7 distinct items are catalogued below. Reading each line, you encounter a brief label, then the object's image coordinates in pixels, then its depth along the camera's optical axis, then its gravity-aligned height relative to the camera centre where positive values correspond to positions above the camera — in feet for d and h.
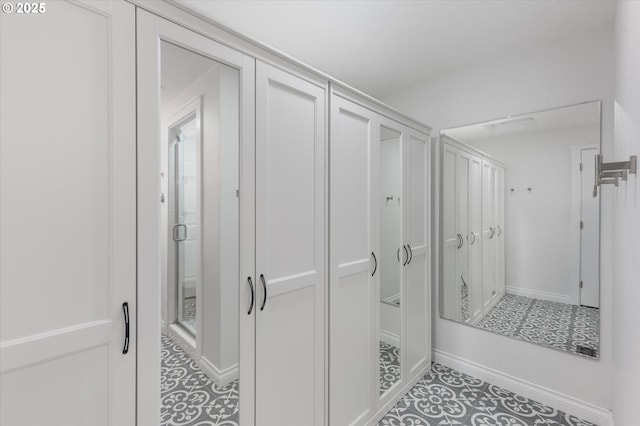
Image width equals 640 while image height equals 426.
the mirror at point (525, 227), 7.00 -0.42
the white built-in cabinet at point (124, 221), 2.60 -0.11
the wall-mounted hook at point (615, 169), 2.86 +0.48
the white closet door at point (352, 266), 5.59 -1.12
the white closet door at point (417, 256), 7.65 -1.26
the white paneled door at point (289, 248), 4.41 -0.61
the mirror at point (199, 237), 3.53 -0.34
